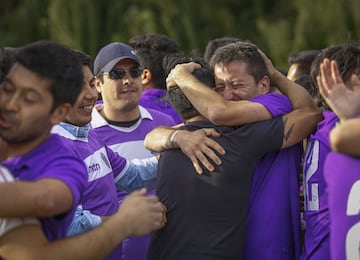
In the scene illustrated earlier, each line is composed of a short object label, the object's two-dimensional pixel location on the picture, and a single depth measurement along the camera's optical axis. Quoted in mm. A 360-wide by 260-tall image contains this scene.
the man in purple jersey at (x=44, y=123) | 6471
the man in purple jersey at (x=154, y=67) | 12828
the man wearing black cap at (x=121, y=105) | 11154
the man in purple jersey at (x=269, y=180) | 8460
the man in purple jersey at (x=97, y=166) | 9305
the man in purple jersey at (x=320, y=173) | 8308
